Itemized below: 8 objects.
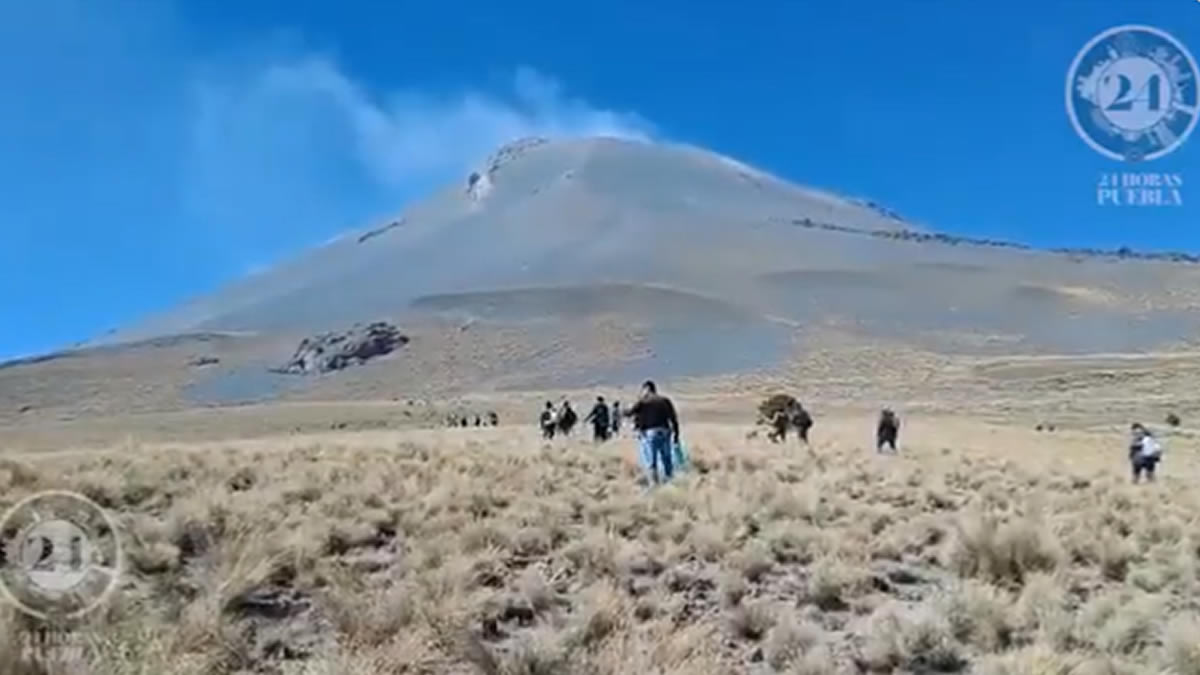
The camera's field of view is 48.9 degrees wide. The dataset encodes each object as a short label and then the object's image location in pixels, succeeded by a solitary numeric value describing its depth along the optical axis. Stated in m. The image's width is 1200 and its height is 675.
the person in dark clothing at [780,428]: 33.03
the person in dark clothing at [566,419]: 32.53
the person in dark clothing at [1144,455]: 21.97
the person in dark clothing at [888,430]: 29.43
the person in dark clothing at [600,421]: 28.88
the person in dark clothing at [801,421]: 32.28
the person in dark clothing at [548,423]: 31.66
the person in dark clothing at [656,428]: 15.93
